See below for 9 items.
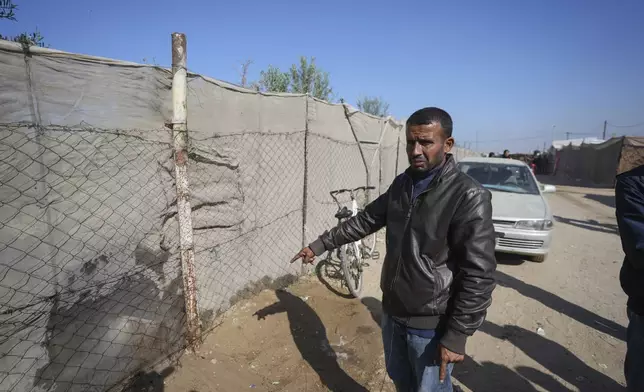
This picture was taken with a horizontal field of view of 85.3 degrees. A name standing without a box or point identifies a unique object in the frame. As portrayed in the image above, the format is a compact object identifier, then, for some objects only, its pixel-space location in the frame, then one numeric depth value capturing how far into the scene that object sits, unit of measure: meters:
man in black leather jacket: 1.67
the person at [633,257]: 1.77
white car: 5.83
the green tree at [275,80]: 16.83
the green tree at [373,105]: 27.60
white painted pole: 2.62
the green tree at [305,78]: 17.89
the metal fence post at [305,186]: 4.63
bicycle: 4.42
